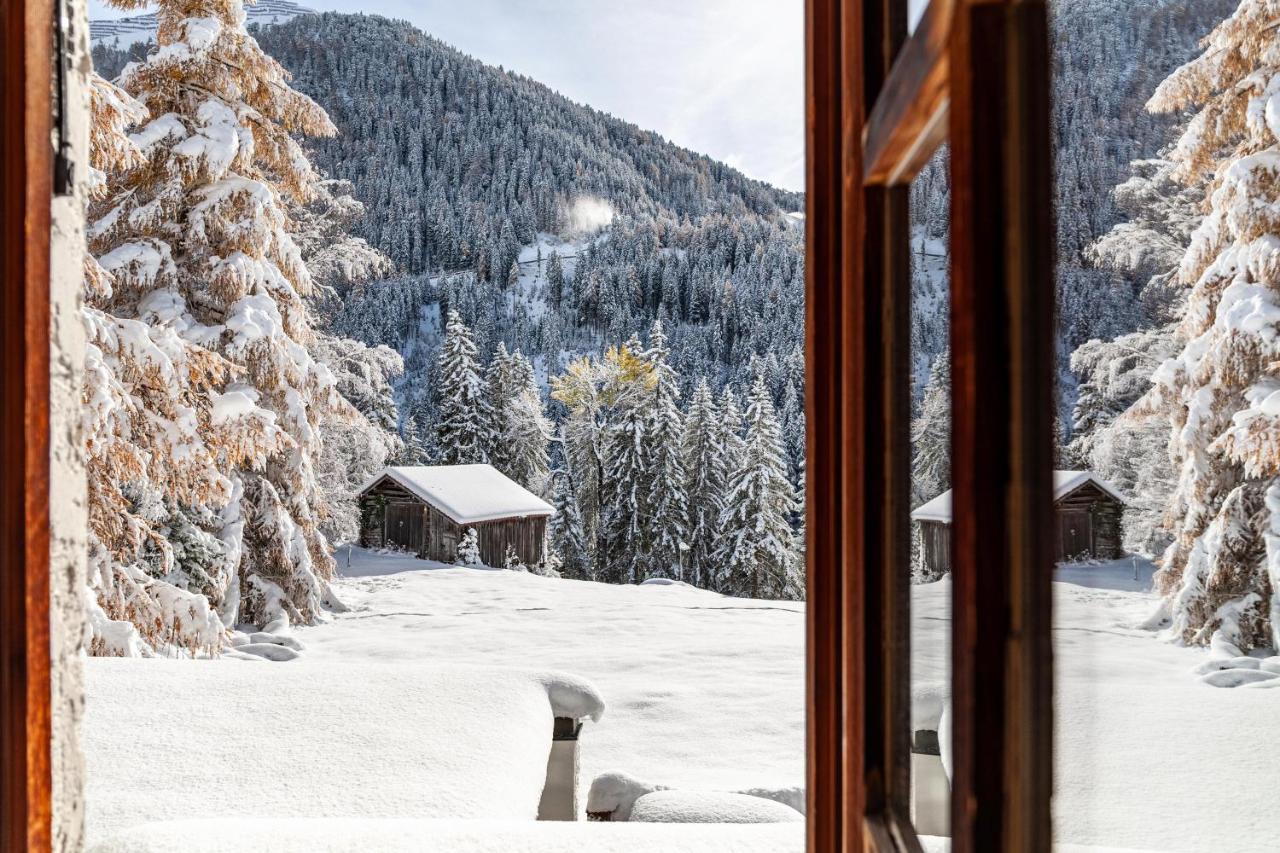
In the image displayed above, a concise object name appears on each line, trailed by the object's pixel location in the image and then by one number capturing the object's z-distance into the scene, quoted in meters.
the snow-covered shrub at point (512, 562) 16.41
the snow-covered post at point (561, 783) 2.84
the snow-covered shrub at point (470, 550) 15.66
